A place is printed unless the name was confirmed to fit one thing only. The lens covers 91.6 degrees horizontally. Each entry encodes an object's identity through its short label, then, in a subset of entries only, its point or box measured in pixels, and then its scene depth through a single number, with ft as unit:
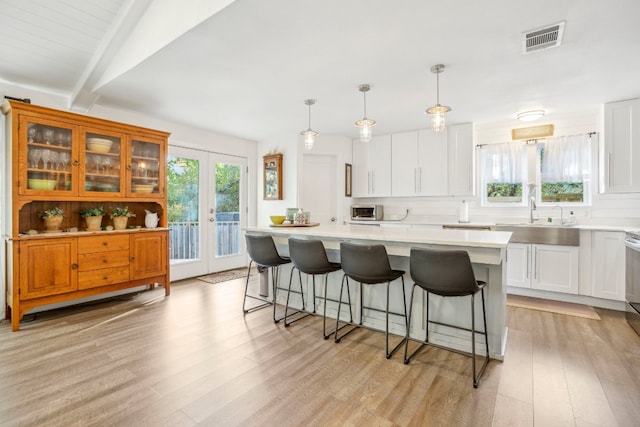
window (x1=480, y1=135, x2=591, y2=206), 13.70
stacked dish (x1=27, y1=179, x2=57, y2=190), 9.96
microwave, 17.44
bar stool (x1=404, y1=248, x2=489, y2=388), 6.67
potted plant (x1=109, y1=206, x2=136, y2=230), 12.19
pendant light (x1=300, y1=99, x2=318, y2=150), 11.51
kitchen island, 7.31
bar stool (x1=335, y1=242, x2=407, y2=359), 7.86
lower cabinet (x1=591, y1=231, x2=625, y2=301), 11.35
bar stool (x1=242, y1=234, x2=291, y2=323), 10.34
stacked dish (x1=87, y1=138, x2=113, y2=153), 11.32
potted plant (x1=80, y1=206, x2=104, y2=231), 11.51
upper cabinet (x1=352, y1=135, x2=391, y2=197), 17.62
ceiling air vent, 7.16
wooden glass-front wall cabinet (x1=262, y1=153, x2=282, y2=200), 17.72
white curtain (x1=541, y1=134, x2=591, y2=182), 13.56
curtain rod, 14.52
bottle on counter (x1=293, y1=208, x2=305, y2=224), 12.32
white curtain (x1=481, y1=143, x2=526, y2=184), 14.87
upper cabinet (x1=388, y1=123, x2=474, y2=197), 15.31
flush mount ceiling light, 13.09
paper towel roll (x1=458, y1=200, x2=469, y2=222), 15.24
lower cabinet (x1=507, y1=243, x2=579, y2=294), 12.21
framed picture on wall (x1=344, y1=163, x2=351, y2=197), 18.26
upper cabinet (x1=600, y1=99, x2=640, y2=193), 11.71
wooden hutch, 9.68
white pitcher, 13.07
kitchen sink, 12.08
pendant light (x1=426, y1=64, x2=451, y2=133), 8.66
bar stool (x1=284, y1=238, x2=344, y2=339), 9.06
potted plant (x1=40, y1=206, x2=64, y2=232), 10.70
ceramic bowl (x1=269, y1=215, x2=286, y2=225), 12.75
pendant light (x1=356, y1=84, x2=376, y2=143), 10.13
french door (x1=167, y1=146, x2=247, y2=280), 15.74
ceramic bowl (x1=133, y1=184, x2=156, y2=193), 12.69
